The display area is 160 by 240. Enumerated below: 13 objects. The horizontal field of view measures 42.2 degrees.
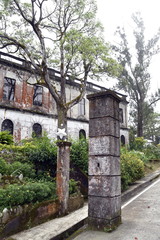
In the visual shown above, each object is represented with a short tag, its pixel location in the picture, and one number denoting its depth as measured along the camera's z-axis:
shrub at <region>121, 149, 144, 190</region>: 8.76
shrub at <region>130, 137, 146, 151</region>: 21.77
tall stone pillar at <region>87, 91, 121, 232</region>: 4.63
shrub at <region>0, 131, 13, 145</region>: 9.83
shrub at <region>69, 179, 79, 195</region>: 7.30
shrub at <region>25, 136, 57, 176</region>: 8.45
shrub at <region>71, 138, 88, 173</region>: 8.95
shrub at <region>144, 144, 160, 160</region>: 17.89
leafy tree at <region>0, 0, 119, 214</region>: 13.02
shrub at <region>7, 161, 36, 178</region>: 7.18
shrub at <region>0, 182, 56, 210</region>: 5.10
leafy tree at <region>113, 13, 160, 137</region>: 23.67
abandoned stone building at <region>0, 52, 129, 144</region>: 17.05
